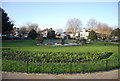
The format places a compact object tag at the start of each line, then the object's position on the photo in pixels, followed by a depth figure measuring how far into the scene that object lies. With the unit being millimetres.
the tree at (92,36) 38000
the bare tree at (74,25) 55312
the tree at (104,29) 55622
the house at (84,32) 73125
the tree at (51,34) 44109
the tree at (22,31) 55216
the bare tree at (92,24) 58438
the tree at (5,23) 29547
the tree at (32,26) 68462
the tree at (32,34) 39844
